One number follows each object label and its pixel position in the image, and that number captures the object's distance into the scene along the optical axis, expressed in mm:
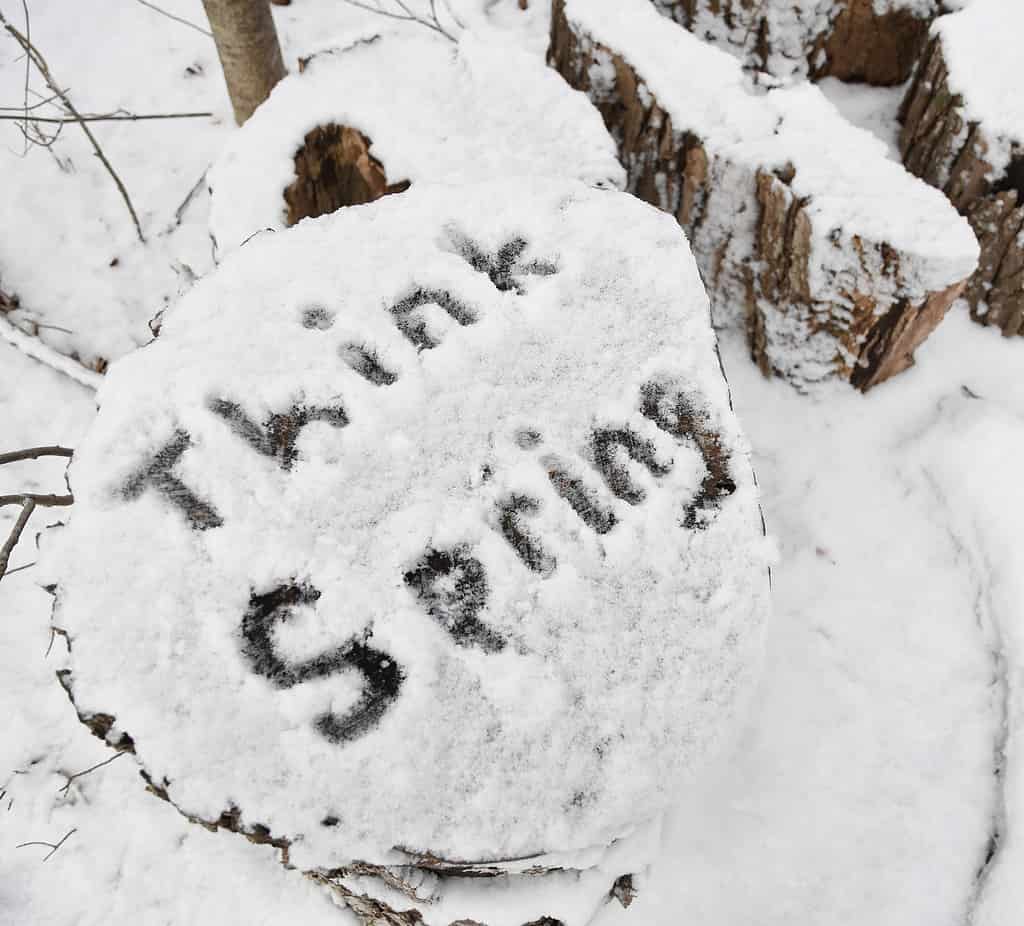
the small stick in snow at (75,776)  1707
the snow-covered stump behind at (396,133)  1741
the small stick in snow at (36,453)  1380
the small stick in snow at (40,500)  1373
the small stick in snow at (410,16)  2570
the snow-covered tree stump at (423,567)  1099
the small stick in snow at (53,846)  1693
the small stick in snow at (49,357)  2096
